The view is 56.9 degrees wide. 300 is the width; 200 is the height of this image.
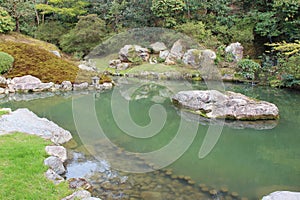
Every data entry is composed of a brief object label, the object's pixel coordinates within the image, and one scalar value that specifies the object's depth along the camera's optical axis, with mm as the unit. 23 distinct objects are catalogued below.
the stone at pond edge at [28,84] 13586
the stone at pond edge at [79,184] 4593
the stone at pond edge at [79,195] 4059
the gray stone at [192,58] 18562
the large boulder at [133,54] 20391
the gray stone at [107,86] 14999
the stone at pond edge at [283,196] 4008
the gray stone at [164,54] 20403
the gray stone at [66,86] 14055
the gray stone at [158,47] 21453
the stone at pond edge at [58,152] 5629
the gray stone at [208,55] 18297
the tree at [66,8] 24562
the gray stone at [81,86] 14375
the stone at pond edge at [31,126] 6535
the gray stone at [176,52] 19594
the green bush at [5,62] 14133
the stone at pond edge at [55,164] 5090
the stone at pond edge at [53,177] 4525
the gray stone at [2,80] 13609
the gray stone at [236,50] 18734
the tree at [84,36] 22438
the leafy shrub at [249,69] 16594
